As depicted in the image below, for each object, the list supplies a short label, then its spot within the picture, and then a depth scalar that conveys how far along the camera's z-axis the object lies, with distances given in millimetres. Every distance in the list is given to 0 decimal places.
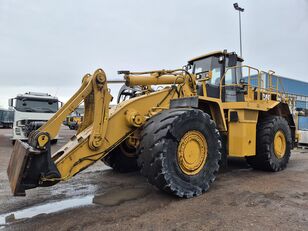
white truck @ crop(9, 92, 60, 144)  13195
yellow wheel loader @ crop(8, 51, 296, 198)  4094
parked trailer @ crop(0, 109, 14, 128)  40312
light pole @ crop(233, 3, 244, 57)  13403
